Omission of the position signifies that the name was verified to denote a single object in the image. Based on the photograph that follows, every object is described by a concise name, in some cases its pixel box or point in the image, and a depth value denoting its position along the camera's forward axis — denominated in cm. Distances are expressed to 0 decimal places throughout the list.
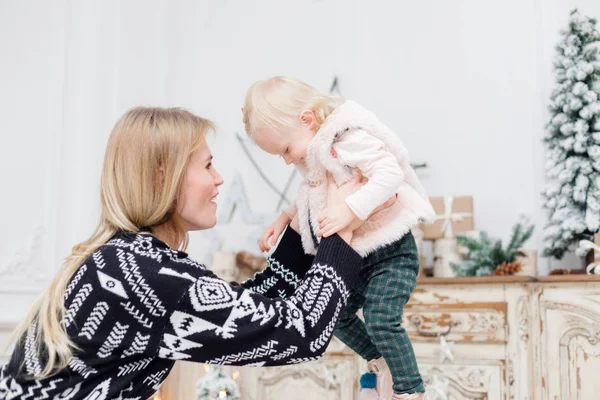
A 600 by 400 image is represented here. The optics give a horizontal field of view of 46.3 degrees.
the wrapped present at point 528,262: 289
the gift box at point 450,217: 314
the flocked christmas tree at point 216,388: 312
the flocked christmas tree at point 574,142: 280
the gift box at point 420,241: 307
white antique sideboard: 257
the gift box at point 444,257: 302
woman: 125
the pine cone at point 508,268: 281
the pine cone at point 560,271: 278
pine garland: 286
